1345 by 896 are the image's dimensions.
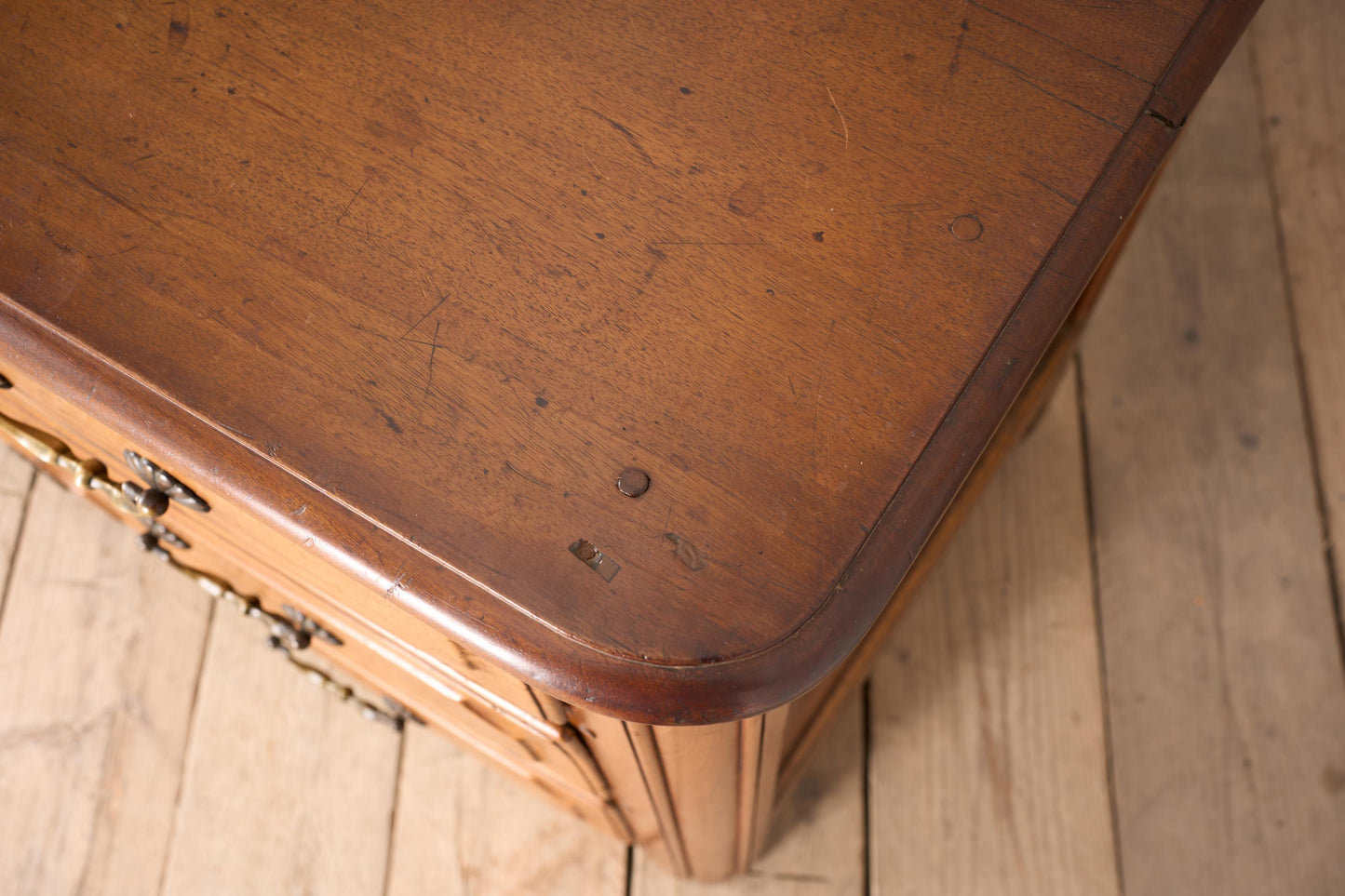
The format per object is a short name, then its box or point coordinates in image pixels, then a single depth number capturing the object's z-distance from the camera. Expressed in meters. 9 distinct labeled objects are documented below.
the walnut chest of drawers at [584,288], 0.39
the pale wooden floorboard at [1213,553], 0.94
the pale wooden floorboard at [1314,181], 1.10
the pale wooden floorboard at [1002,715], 0.94
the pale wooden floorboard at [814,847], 0.94
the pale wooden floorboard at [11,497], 1.07
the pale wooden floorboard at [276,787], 0.96
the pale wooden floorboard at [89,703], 0.97
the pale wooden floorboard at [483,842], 0.95
